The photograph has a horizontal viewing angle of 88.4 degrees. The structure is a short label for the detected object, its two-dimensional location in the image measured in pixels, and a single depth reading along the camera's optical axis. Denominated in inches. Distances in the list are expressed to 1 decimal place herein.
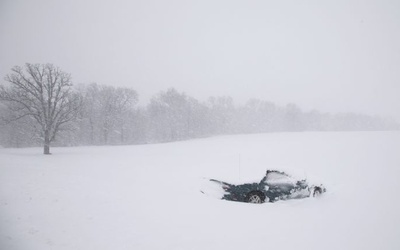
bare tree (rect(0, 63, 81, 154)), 928.9
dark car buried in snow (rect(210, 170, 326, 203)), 339.9
